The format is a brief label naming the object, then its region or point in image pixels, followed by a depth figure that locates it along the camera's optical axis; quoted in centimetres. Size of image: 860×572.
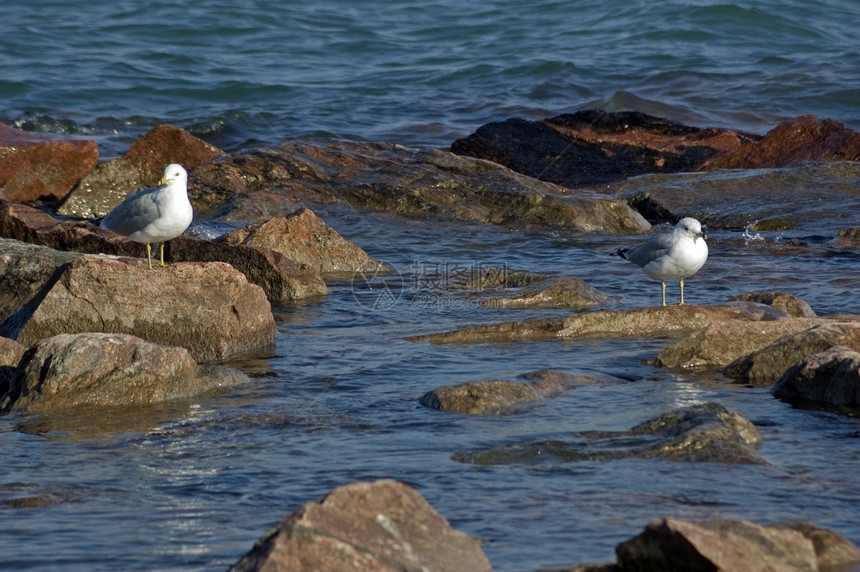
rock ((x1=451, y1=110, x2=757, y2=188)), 3052
